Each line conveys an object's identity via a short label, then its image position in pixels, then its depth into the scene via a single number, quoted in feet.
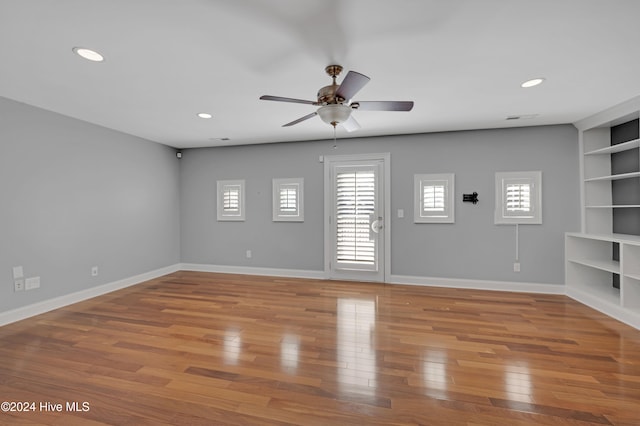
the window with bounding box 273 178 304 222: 16.88
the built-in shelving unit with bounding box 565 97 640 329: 11.38
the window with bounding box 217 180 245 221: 17.89
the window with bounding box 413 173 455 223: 14.76
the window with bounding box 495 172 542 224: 13.74
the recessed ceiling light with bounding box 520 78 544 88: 8.74
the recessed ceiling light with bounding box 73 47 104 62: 6.95
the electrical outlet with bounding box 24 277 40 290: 10.69
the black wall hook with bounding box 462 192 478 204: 14.42
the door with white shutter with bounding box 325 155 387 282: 15.72
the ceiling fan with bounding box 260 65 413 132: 7.16
